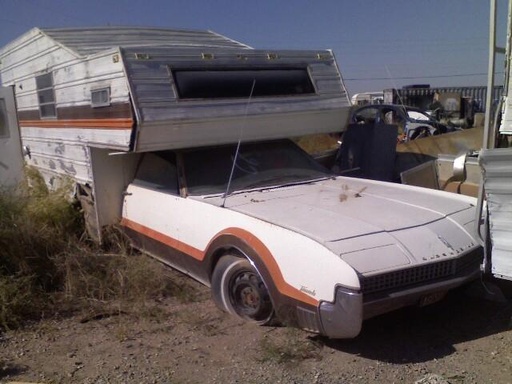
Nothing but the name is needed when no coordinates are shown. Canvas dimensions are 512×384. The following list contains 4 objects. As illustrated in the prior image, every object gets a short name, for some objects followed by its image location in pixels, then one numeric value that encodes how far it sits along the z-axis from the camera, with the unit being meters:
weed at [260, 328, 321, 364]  3.67
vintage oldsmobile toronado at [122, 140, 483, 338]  3.53
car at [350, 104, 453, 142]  12.82
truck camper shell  5.15
